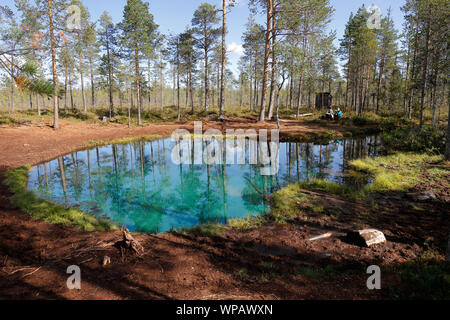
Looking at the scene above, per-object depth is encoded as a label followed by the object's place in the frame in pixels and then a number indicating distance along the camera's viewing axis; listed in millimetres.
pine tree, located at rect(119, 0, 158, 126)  26078
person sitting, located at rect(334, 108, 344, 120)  25445
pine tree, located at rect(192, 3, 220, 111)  31328
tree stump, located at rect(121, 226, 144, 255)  4855
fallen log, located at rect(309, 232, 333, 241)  5453
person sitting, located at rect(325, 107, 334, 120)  25427
